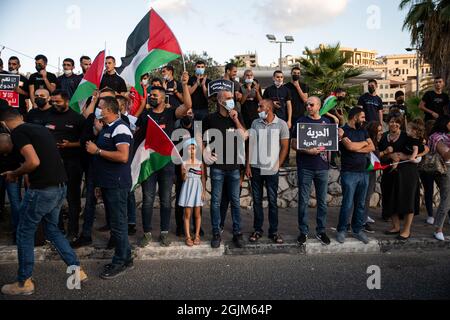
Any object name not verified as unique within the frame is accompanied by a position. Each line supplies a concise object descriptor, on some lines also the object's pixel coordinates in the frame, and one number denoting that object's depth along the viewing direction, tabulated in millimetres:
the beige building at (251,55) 105400
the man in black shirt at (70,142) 5680
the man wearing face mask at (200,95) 8047
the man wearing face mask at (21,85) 8461
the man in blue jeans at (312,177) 5980
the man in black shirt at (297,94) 9141
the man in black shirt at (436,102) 9031
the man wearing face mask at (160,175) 5902
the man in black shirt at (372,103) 9316
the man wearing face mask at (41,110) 5730
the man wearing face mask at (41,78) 8320
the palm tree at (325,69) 15102
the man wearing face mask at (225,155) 5840
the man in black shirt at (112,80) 7742
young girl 5930
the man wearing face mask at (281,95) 8656
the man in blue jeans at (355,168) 6031
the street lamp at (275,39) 27922
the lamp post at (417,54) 17900
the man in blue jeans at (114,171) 4730
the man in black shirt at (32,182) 4273
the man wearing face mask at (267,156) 6020
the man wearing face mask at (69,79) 8547
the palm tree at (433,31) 16234
